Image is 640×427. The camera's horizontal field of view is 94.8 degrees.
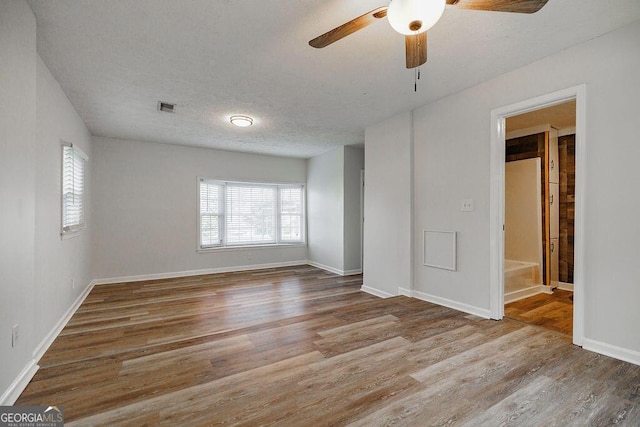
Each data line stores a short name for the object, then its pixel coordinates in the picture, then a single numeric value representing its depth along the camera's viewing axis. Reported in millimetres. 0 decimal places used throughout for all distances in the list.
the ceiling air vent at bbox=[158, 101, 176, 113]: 3528
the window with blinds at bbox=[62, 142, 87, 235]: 3125
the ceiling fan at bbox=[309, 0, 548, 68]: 1419
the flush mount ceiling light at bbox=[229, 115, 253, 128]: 3954
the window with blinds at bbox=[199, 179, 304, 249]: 5879
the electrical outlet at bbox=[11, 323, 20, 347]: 1757
